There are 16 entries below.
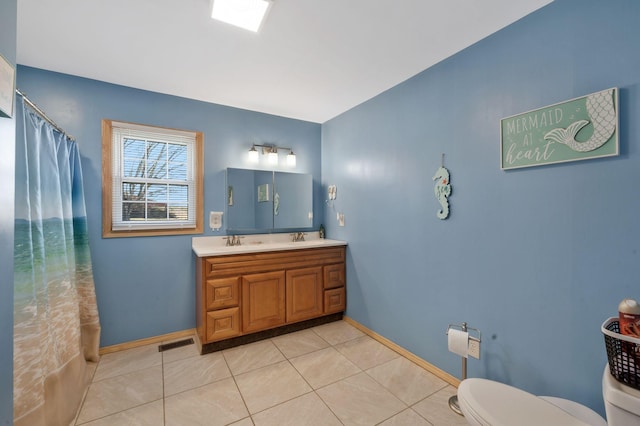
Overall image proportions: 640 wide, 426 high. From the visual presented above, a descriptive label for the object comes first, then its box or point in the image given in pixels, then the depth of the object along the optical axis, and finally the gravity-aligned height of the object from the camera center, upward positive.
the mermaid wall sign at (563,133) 1.32 +0.43
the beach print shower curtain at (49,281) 1.40 -0.42
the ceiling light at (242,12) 1.52 +1.18
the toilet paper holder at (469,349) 1.76 -0.90
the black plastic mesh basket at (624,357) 0.91 -0.50
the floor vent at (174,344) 2.55 -1.26
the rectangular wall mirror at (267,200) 3.05 +0.16
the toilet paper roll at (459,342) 1.79 -0.86
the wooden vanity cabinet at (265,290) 2.45 -0.77
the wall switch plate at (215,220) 2.94 -0.07
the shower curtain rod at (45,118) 1.43 +0.62
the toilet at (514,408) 1.14 -0.88
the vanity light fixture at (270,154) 3.14 +0.70
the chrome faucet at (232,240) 3.01 -0.30
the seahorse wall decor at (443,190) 2.07 +0.18
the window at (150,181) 2.50 +0.33
